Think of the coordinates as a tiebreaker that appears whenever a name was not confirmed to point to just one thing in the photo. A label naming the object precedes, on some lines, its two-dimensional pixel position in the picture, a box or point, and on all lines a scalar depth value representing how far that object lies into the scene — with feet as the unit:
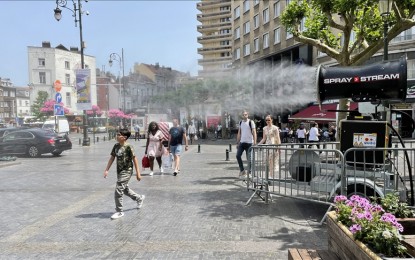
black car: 53.01
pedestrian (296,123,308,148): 61.41
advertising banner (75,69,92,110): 69.51
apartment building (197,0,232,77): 241.96
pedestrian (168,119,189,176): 33.16
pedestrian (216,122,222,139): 104.72
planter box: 7.30
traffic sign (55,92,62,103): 70.85
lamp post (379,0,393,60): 29.49
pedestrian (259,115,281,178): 28.94
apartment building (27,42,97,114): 183.11
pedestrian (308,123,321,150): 52.94
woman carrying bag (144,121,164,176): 32.48
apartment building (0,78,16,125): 280.92
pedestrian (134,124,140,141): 100.40
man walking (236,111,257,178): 29.96
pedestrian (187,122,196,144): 83.98
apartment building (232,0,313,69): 105.40
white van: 132.16
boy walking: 18.78
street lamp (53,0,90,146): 65.72
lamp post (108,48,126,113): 112.53
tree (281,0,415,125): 28.84
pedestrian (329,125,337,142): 68.69
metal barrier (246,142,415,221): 16.35
